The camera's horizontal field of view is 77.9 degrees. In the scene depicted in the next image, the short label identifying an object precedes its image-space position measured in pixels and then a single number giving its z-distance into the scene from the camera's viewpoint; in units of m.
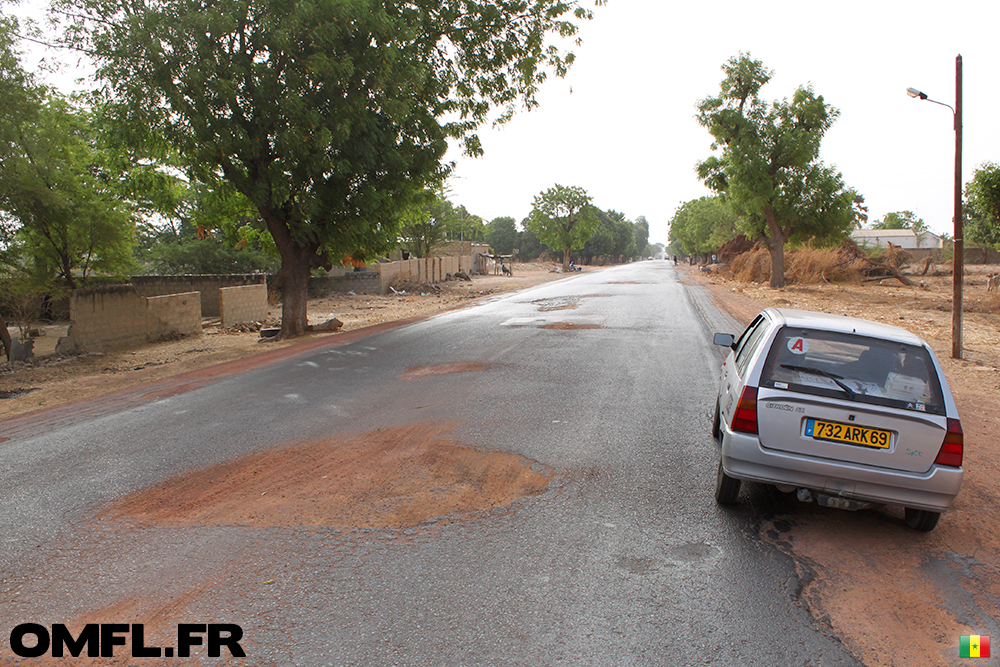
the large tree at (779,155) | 29.09
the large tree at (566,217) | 70.62
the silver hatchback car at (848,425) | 4.05
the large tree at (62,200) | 13.86
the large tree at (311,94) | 12.85
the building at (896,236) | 81.44
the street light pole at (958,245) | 10.95
